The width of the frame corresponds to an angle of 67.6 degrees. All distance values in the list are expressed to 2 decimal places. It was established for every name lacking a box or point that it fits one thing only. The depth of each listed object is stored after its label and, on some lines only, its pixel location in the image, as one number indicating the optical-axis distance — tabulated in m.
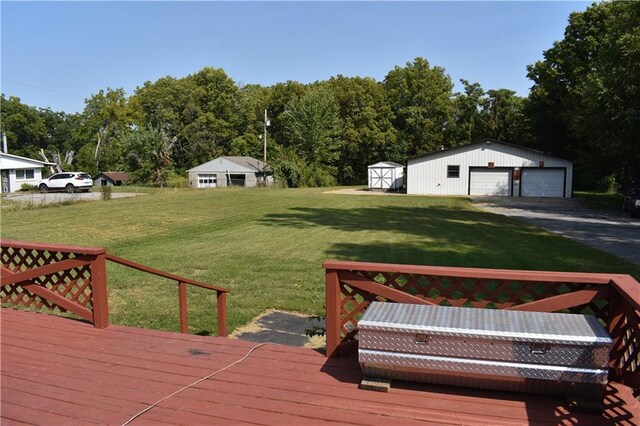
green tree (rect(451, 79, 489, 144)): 55.91
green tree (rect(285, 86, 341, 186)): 54.19
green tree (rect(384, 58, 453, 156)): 57.75
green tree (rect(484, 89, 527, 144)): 52.88
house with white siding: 42.73
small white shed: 41.44
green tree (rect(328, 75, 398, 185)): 56.91
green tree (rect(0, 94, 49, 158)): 75.00
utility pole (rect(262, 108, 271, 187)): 48.06
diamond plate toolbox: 2.98
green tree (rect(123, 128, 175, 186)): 42.47
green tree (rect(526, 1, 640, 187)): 21.76
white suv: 36.47
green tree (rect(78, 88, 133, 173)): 67.12
